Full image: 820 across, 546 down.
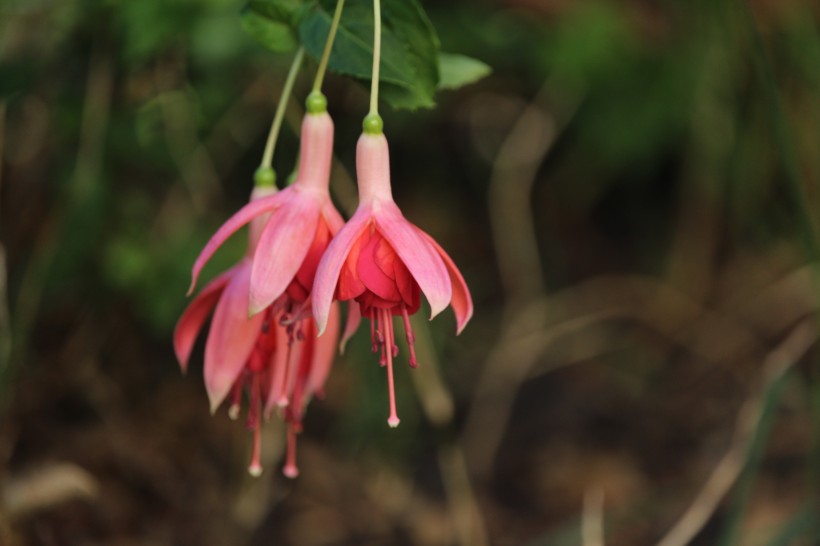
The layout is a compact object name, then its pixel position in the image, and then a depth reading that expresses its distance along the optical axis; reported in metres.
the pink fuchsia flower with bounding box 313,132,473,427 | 0.59
